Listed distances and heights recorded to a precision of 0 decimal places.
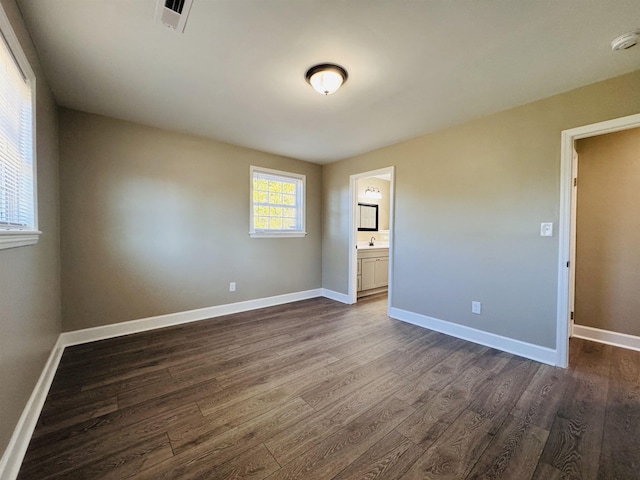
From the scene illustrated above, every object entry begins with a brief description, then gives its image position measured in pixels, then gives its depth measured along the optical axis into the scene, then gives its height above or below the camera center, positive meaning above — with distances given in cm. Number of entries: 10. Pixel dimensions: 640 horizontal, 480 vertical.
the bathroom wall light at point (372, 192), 571 +95
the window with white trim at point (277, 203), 409 +52
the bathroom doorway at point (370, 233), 424 +5
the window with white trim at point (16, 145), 135 +53
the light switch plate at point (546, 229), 239 +6
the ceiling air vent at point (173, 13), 144 +127
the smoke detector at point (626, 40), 161 +125
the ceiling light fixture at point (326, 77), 194 +121
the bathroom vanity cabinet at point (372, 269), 476 -65
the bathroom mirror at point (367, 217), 563 +40
